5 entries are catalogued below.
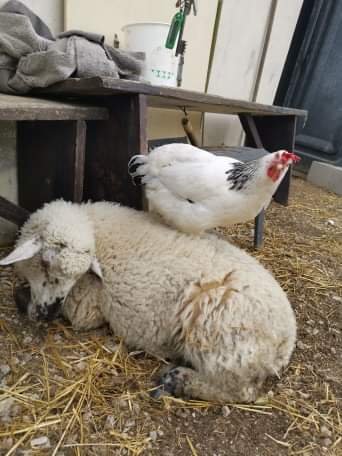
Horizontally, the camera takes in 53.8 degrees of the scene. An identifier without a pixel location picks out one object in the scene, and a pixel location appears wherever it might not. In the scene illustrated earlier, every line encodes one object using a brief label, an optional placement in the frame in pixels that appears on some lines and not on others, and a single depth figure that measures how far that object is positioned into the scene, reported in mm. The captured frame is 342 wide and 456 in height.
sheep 1193
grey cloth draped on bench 1466
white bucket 1915
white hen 1432
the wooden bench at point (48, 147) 1348
